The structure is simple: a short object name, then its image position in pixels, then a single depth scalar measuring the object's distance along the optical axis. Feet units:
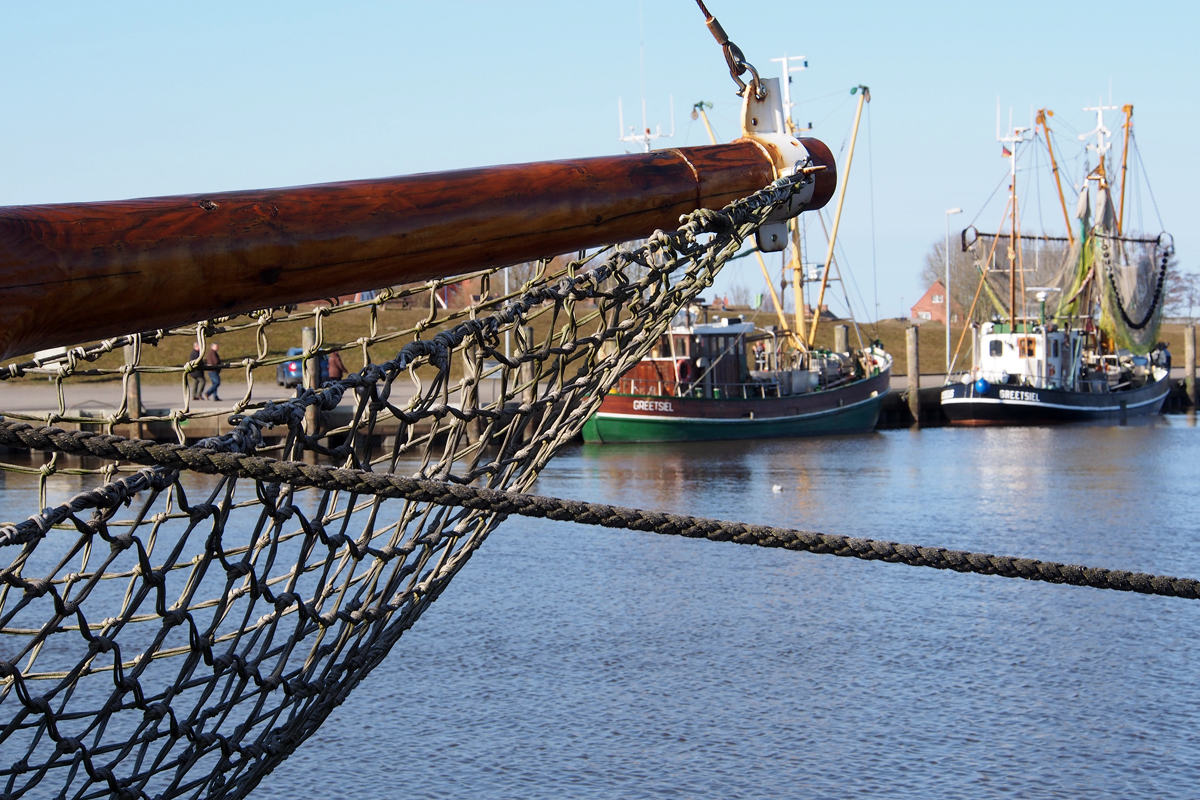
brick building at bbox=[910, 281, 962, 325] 334.83
